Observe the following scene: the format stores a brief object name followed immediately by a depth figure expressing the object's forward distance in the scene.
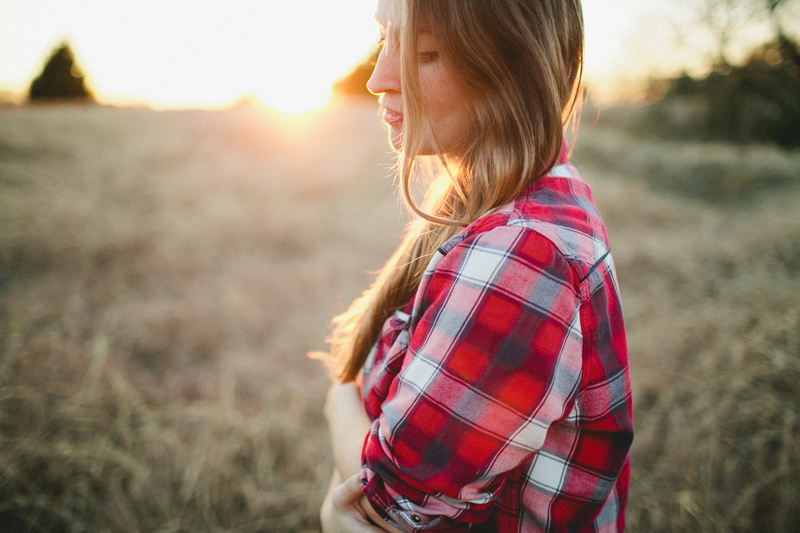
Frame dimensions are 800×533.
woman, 0.58
